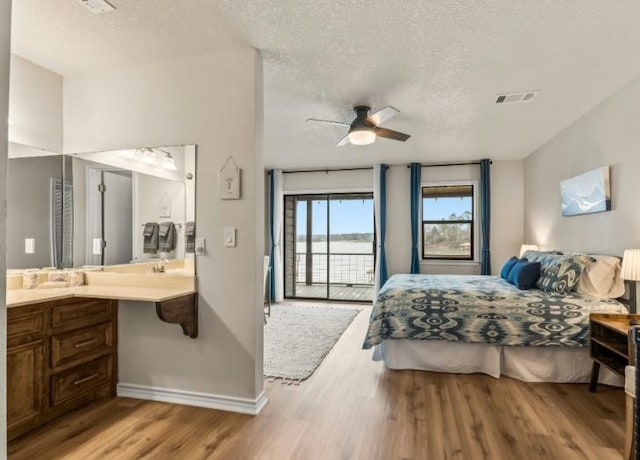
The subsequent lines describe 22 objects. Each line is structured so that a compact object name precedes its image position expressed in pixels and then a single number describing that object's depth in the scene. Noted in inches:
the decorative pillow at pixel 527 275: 139.2
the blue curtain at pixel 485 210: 228.7
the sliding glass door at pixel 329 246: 262.5
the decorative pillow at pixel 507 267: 167.4
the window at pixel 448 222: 240.4
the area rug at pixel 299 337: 129.3
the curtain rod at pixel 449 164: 235.3
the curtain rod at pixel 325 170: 253.4
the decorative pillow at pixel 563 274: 125.6
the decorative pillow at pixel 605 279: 120.1
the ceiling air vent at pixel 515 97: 126.6
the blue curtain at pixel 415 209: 239.1
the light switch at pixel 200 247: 103.0
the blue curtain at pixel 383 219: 243.9
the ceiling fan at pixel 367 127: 128.6
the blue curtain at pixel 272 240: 261.5
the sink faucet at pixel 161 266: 108.0
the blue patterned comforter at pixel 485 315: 115.6
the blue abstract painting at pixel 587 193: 128.6
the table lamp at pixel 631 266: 100.7
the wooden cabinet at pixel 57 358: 83.6
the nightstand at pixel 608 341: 98.0
